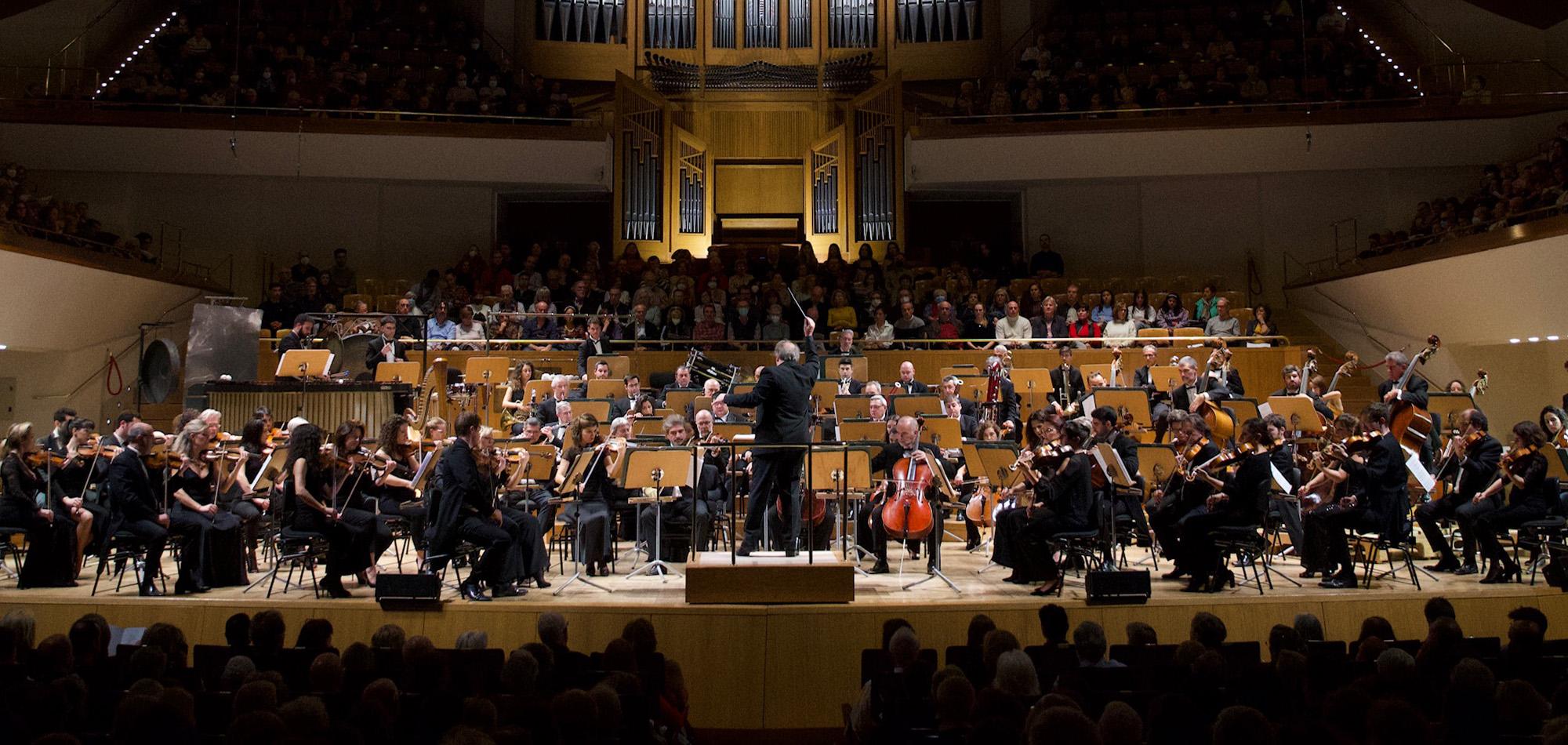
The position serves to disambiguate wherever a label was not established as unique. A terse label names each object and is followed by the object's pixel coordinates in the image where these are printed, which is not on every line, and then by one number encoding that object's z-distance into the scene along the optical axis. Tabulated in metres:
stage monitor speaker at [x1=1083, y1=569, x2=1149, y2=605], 6.52
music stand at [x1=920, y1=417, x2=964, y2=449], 8.66
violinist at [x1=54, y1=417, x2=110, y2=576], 7.42
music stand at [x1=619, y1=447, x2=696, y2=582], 7.28
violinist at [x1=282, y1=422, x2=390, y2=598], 6.95
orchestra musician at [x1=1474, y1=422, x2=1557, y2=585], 7.30
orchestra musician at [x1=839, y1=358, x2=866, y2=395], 10.56
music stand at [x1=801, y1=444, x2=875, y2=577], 7.29
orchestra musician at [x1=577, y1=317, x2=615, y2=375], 12.02
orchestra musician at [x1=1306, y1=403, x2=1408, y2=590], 7.25
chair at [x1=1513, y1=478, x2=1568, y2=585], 7.20
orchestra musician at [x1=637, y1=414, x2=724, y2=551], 8.22
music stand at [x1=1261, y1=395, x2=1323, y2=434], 8.95
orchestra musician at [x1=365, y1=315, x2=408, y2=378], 11.51
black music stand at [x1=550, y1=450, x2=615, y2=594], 7.21
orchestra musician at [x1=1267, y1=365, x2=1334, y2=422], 9.89
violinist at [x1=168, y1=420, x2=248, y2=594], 7.07
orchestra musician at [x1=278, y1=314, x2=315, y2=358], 11.52
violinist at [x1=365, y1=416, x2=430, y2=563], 7.39
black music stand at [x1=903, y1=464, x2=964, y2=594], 7.21
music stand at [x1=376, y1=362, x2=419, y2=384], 11.09
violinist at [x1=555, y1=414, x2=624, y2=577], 7.55
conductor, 6.90
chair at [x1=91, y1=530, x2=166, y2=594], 6.94
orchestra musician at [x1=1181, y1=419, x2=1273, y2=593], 7.05
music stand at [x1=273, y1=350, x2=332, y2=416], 10.57
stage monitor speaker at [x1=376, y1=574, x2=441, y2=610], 6.49
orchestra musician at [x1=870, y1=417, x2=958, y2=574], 7.59
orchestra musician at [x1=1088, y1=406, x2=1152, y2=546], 8.01
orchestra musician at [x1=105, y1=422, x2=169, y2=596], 6.93
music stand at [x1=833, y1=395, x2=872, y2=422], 9.36
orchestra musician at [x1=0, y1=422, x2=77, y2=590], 7.20
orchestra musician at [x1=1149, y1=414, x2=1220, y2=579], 7.34
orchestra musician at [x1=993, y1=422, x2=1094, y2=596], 7.02
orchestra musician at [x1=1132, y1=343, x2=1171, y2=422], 10.91
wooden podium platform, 6.45
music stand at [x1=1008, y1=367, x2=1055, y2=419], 10.81
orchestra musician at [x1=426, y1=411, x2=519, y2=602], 6.81
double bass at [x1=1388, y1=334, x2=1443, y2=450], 8.82
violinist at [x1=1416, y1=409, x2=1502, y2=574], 7.44
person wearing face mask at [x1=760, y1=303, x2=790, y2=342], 12.90
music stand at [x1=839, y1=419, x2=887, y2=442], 8.33
